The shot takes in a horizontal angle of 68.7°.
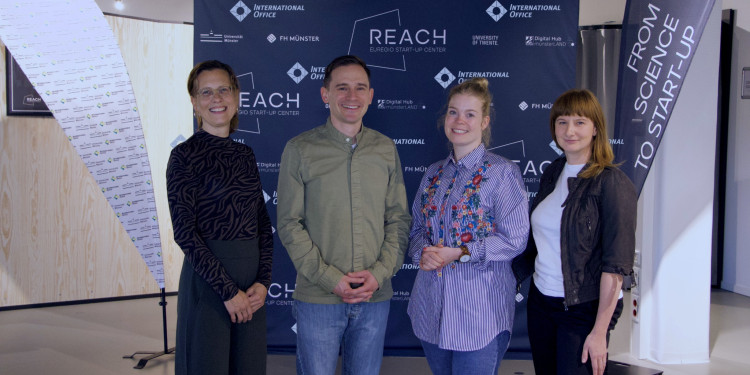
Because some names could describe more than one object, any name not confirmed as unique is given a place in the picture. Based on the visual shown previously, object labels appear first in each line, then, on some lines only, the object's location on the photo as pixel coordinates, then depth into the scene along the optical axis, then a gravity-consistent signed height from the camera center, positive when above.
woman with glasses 1.90 -0.27
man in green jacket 2.02 -0.24
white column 3.77 -0.24
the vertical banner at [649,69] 2.68 +0.54
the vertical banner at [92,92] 3.28 +0.45
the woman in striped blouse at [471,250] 1.92 -0.28
